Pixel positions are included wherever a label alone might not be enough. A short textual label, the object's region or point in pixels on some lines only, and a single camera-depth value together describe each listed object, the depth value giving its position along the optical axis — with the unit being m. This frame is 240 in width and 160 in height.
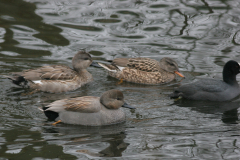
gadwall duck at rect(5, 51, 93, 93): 19.84
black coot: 19.00
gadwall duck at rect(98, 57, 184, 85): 22.02
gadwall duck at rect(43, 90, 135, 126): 15.51
